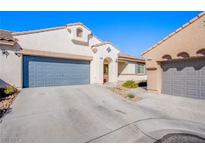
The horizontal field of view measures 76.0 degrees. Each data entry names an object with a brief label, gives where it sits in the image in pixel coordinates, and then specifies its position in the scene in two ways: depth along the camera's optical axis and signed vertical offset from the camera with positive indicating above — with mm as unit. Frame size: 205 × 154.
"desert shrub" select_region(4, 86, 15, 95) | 8562 -877
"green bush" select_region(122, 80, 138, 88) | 14334 -808
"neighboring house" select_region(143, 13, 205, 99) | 8875 +1156
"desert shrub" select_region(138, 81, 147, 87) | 16820 -934
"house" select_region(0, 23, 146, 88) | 9797 +1778
